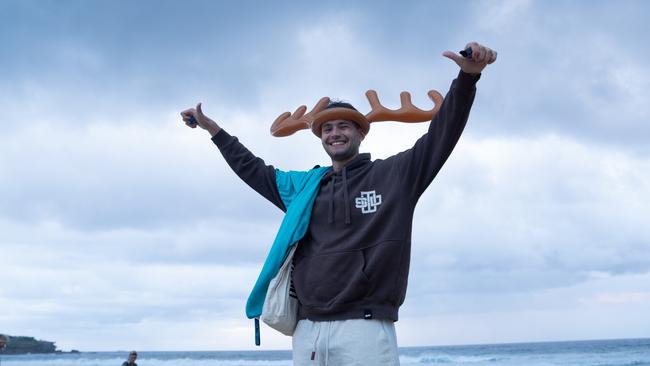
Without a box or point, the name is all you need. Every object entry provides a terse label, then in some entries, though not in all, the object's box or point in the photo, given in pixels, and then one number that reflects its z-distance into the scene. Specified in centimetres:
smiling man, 237
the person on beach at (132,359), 1073
